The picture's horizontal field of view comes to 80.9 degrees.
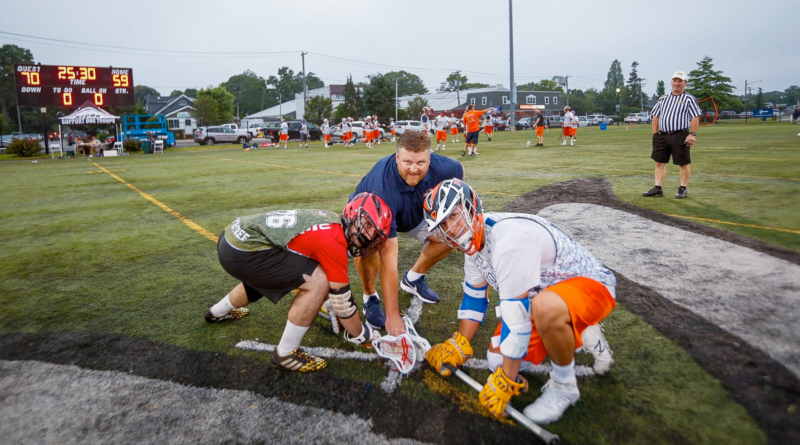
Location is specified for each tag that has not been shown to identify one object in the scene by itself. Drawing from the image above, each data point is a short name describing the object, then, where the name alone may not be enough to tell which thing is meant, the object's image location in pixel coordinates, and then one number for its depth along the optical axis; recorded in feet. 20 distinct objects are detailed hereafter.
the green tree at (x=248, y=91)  368.89
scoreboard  87.56
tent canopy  86.96
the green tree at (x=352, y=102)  211.00
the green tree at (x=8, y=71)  229.45
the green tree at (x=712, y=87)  197.57
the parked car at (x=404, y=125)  132.69
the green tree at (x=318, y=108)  201.46
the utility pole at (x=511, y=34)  123.54
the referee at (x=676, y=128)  26.25
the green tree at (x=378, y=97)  208.44
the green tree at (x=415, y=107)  223.26
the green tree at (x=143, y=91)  427.99
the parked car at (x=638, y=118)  204.98
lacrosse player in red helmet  10.21
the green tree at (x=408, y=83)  446.19
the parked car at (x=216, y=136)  124.98
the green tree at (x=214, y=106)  213.46
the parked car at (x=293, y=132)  134.10
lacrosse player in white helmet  8.21
